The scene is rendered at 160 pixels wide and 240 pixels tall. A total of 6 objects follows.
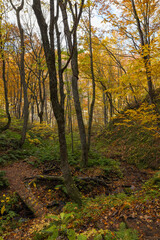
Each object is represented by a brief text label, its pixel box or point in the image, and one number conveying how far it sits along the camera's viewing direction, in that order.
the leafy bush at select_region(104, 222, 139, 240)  2.38
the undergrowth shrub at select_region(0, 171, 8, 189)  5.24
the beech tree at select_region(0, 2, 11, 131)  7.67
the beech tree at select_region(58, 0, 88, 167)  7.18
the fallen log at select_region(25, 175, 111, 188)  5.98
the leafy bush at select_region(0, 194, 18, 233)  3.74
